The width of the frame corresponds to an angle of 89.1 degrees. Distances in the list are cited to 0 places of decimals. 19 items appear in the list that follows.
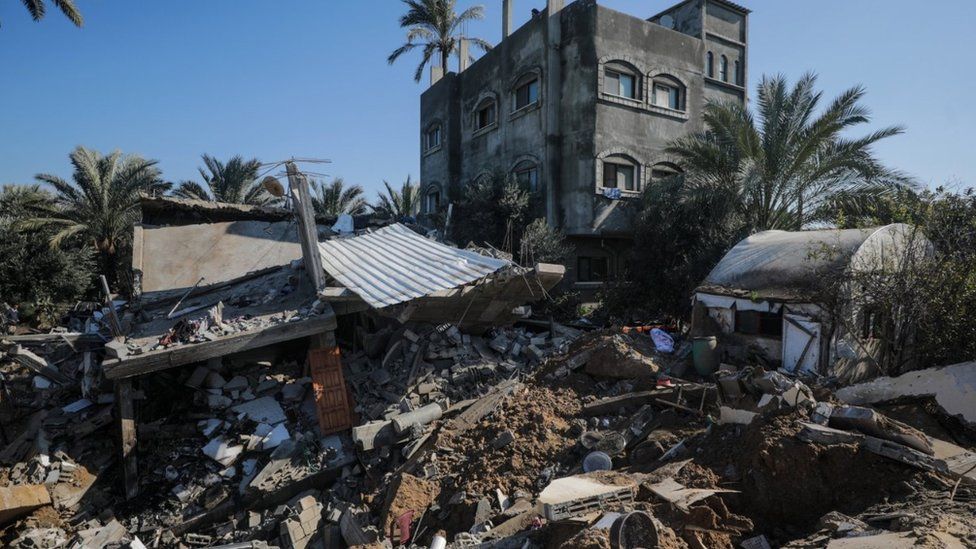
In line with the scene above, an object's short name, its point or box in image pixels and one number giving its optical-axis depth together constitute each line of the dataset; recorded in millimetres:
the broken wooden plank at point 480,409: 7957
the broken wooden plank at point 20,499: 6827
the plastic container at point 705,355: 10750
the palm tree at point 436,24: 27141
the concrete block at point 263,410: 8578
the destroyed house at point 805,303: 10375
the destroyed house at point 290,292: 8297
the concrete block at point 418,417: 7887
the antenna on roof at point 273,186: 10039
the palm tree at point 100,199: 18797
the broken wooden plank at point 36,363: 9633
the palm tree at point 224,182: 22719
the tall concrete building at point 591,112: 18984
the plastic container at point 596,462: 6543
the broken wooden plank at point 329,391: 8578
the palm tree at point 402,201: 29062
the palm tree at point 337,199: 27469
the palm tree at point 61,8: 13484
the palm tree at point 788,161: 13883
